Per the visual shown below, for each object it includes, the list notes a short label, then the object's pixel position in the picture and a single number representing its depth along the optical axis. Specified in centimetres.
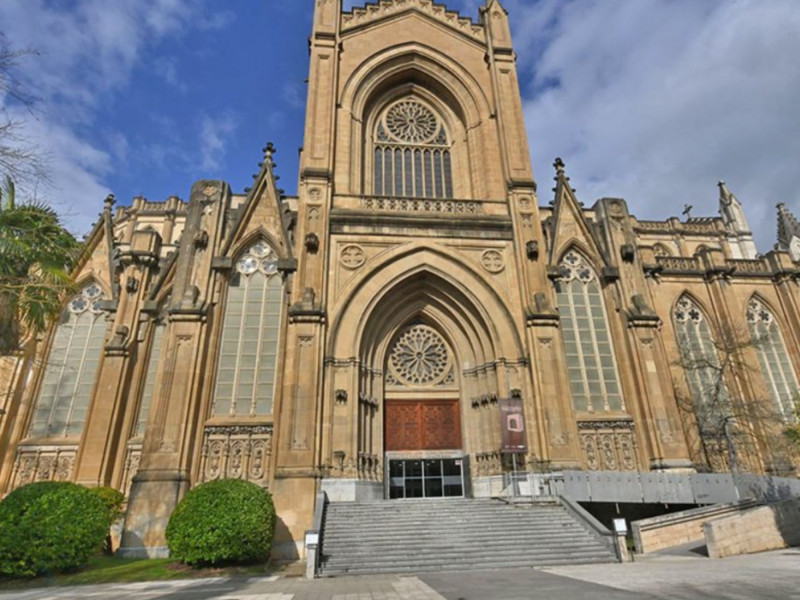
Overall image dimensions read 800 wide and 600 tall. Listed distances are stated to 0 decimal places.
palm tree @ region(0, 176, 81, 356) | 995
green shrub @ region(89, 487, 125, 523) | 1524
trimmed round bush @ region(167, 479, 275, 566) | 1164
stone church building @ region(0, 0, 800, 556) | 1692
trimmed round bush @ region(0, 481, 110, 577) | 1059
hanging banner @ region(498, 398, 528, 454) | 1642
